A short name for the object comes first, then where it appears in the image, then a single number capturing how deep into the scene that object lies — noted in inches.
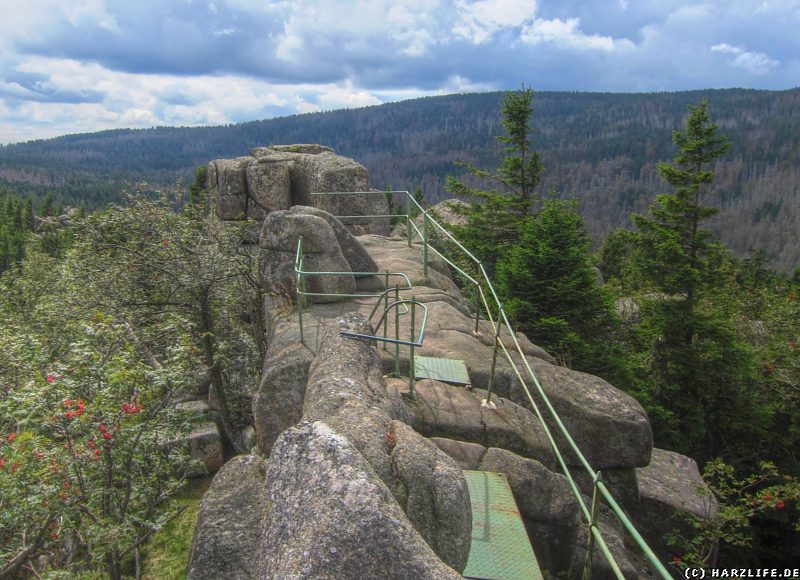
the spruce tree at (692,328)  740.6
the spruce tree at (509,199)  1017.5
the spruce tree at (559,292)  673.0
